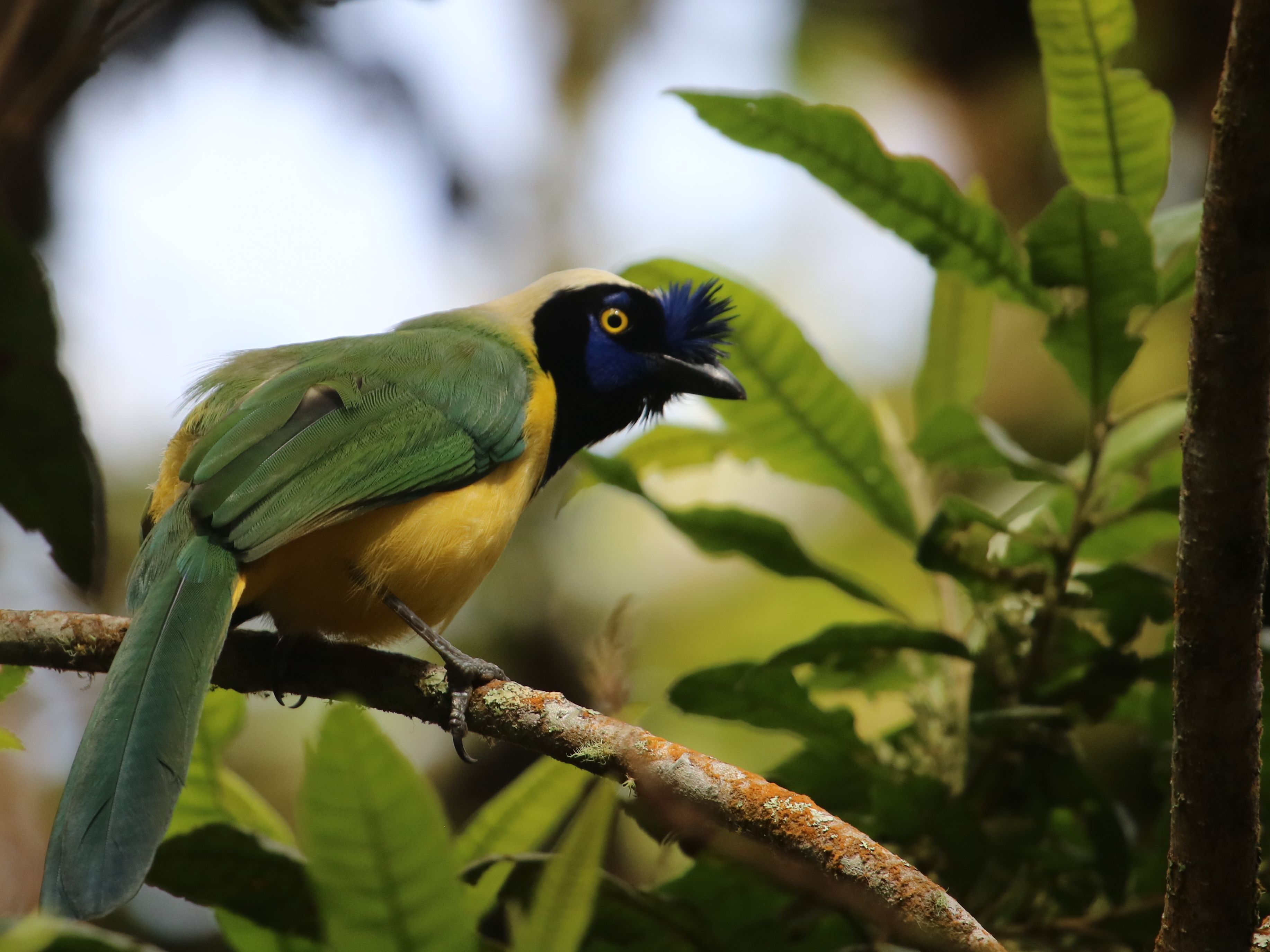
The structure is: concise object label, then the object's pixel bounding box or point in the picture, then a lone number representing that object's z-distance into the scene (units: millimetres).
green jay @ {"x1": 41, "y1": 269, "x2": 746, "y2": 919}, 4168
